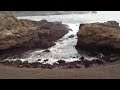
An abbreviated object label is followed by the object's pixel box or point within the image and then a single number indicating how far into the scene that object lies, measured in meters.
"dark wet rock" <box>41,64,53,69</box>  12.95
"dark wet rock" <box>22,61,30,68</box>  13.29
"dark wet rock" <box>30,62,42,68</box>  13.20
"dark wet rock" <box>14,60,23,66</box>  13.62
